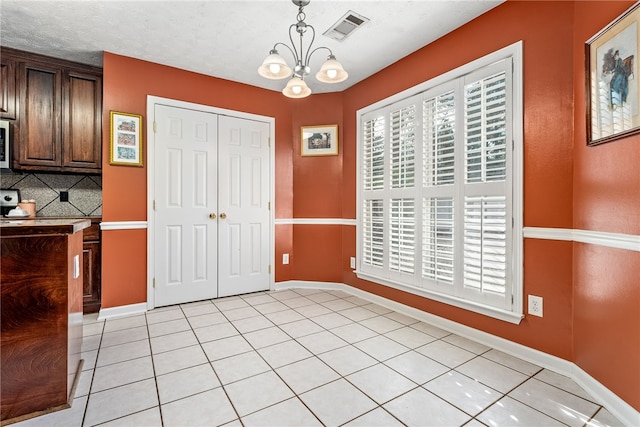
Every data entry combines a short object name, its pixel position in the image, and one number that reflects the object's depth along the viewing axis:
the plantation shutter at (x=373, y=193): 3.24
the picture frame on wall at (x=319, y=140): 3.84
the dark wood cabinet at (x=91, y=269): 2.90
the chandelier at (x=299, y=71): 1.95
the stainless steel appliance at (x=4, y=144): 2.77
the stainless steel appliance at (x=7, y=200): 2.97
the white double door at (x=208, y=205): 3.16
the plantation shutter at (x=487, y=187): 2.13
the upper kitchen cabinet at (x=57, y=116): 2.88
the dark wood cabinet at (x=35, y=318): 1.41
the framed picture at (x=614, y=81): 1.44
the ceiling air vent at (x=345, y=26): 2.36
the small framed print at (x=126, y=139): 2.92
